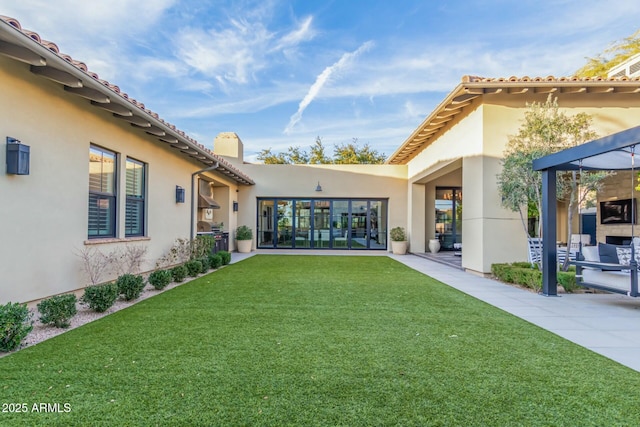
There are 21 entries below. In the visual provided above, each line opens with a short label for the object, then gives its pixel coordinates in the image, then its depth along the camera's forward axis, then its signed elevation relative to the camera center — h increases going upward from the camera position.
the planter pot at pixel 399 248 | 15.36 -1.25
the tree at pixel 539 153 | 7.68 +1.55
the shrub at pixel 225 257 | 10.82 -1.22
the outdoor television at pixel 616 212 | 10.82 +0.33
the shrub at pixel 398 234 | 15.41 -0.64
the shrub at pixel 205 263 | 9.25 -1.25
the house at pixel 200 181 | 4.59 +1.07
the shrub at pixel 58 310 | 4.18 -1.15
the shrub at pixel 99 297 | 4.96 -1.16
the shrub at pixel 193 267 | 8.41 -1.22
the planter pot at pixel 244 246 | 15.74 -1.26
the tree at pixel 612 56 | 20.42 +10.36
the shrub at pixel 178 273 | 7.72 -1.25
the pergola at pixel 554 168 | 5.75 +1.03
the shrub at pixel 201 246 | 9.80 -0.82
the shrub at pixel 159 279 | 6.73 -1.21
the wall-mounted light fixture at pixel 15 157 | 4.32 +0.75
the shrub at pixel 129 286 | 5.72 -1.14
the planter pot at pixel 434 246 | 15.35 -1.15
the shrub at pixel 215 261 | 10.09 -1.26
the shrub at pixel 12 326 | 3.34 -1.08
